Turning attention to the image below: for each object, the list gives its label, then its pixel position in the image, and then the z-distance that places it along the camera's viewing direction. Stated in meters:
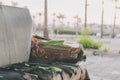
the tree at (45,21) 8.58
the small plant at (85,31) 10.72
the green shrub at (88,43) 7.32
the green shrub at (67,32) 21.62
